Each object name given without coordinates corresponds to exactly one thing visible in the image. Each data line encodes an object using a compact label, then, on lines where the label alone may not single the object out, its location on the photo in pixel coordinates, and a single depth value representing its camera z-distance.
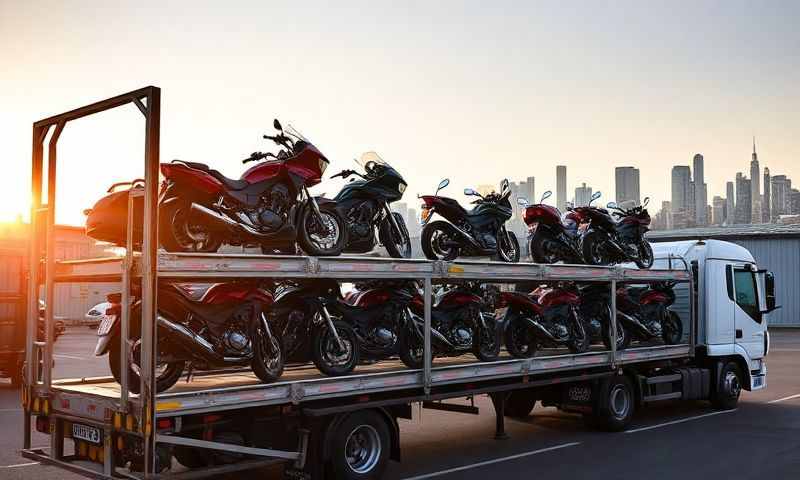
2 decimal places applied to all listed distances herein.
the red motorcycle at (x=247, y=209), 7.40
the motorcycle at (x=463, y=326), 9.59
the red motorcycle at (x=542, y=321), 10.59
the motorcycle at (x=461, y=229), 10.35
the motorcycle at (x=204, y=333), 6.80
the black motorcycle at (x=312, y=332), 7.88
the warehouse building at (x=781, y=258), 39.62
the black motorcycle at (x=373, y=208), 8.98
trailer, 6.21
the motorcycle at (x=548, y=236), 11.63
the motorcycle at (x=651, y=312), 12.30
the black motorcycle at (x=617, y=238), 12.34
